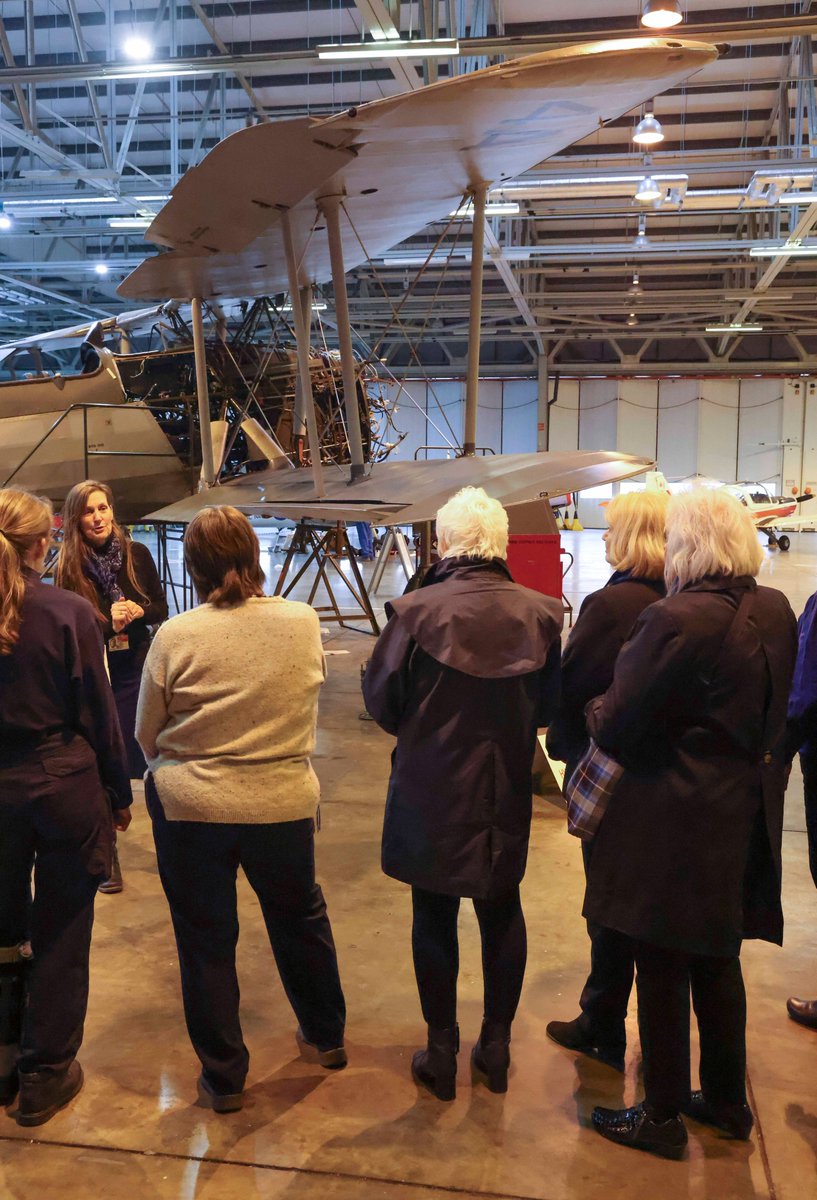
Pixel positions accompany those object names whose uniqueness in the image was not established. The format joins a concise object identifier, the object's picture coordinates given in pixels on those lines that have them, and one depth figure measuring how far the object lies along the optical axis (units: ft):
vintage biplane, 14.75
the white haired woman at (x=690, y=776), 7.28
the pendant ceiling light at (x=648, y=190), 36.70
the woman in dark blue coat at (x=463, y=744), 8.20
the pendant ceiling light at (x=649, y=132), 29.27
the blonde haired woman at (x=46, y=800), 8.05
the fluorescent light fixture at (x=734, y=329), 75.15
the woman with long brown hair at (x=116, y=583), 12.25
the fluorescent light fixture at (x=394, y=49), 23.57
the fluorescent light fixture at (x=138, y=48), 27.94
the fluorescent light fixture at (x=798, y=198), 39.70
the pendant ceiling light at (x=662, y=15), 19.15
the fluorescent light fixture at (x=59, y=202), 42.04
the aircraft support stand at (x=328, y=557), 26.22
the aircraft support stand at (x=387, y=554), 28.53
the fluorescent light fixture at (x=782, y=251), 49.42
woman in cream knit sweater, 8.04
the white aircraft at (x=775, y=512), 61.87
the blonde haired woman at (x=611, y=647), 8.53
